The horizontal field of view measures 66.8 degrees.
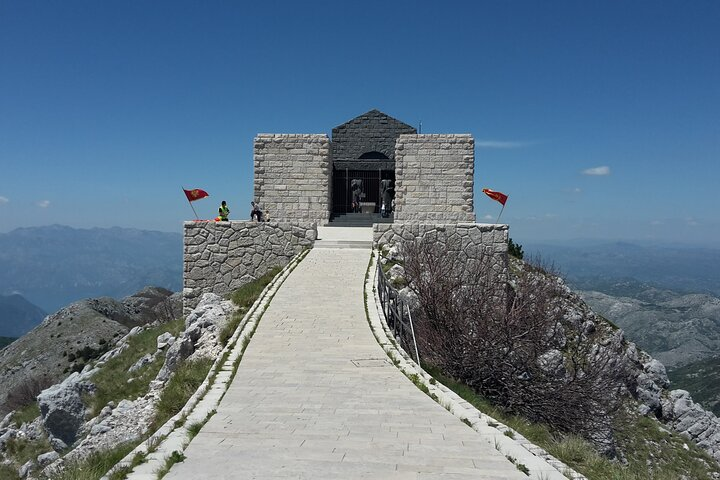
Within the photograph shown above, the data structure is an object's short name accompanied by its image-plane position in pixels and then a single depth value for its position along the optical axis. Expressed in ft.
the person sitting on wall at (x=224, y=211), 61.21
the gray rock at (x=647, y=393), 58.34
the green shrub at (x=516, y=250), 71.77
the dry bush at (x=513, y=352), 37.63
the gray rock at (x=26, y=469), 39.28
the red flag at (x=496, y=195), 62.39
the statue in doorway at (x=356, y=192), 84.80
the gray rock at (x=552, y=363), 41.32
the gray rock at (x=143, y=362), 50.03
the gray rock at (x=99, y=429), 33.53
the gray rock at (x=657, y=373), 62.44
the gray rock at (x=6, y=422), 54.02
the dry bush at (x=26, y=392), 70.91
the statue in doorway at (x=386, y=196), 82.84
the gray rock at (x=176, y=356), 39.14
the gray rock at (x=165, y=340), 50.11
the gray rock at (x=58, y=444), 40.91
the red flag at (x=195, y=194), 60.44
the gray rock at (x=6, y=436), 47.14
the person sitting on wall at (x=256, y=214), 65.46
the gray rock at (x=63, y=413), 42.32
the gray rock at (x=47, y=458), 38.43
